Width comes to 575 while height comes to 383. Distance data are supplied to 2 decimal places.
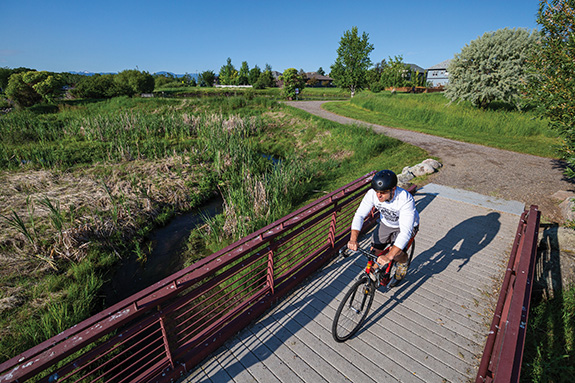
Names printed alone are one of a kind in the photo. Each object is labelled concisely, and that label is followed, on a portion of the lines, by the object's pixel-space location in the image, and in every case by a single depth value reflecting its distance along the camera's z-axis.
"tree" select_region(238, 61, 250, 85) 80.25
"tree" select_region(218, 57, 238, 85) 85.14
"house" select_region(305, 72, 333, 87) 92.38
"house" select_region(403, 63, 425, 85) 52.78
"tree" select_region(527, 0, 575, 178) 6.06
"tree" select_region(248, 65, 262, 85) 75.25
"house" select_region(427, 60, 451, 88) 66.06
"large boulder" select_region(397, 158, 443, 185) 10.39
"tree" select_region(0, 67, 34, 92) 34.92
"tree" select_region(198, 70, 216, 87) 80.80
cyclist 3.42
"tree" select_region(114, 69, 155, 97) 36.09
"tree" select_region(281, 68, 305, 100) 40.97
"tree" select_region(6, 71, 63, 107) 29.97
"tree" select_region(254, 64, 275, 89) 65.50
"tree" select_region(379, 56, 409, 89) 47.03
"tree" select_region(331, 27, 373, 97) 41.28
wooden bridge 2.51
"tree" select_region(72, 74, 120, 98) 34.47
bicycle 3.69
